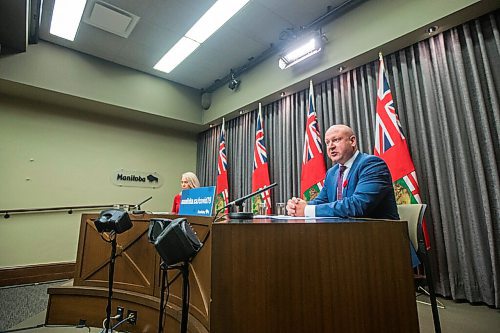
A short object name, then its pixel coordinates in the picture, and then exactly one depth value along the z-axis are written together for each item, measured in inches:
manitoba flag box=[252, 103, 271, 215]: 142.0
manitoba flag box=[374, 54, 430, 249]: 89.7
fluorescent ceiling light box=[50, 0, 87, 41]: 115.6
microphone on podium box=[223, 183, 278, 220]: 44.4
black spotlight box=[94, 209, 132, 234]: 66.7
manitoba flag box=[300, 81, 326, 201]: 117.1
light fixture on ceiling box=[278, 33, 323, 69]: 122.6
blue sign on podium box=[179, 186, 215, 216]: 57.0
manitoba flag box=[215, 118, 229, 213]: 168.9
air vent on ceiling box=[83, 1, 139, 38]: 117.3
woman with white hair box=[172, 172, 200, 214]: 123.8
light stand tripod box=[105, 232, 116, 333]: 64.6
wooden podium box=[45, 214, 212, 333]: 58.7
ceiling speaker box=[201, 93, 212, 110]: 193.8
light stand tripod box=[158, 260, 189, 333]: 40.5
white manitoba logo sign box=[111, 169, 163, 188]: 177.0
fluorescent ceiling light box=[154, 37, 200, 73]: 142.9
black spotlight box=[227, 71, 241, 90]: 168.4
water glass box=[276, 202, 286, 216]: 62.3
